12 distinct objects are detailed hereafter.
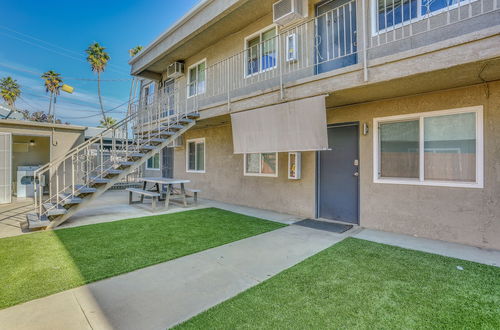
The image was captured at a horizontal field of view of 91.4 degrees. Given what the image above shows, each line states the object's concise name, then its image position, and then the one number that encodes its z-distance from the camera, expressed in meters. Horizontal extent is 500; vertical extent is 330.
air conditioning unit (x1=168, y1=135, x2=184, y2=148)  11.18
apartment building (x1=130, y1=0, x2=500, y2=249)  4.11
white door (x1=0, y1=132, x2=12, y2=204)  9.19
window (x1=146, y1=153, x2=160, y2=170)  13.45
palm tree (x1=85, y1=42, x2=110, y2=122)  22.98
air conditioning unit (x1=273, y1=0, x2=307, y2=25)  5.88
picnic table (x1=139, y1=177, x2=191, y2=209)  7.60
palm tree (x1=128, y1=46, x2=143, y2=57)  22.33
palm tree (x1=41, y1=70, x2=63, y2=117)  25.86
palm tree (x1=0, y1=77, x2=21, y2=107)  26.56
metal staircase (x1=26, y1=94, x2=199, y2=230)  5.54
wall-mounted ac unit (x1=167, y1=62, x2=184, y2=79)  10.44
